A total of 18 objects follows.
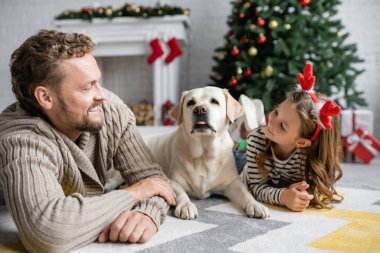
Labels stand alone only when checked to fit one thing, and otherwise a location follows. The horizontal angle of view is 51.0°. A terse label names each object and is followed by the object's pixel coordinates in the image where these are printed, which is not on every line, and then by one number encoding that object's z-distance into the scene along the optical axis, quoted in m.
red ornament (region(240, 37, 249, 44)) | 3.72
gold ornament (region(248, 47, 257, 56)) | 3.64
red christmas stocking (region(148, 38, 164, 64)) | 4.58
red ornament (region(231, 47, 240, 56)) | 3.74
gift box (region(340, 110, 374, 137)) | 3.82
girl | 1.84
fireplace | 4.62
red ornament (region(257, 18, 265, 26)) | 3.62
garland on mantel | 4.56
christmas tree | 3.56
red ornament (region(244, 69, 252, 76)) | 3.65
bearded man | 1.20
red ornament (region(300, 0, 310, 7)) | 3.59
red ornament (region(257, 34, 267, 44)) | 3.59
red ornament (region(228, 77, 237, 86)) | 3.75
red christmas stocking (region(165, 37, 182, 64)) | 4.60
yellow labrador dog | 1.94
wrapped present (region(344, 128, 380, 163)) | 3.79
